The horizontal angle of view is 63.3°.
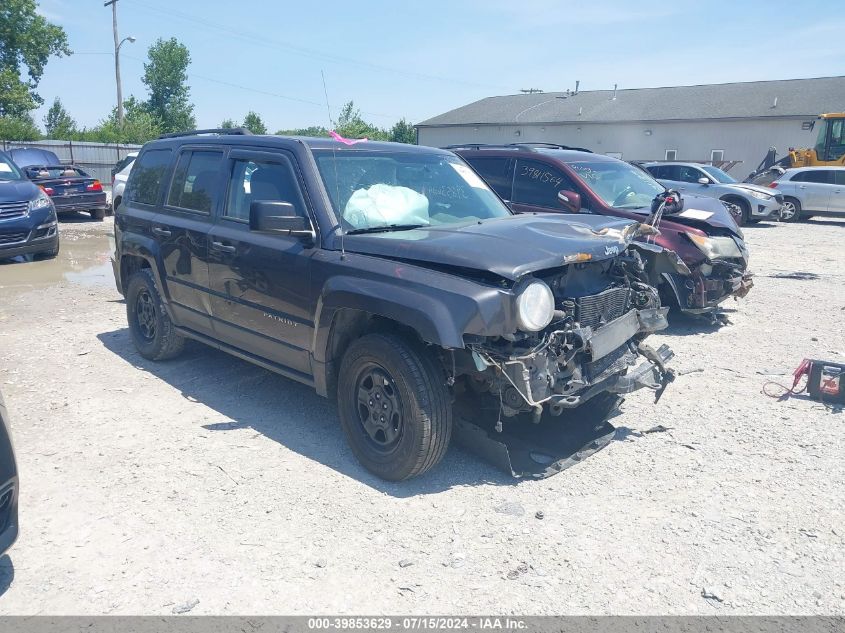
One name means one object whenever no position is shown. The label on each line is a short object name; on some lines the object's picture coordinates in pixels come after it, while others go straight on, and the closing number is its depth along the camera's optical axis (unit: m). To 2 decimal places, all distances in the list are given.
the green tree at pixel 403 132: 49.38
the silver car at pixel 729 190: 18.83
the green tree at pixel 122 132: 40.28
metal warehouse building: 34.00
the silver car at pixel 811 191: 20.12
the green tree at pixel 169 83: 73.50
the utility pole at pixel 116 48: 36.62
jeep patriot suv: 3.62
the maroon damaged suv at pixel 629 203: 7.22
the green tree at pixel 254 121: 58.88
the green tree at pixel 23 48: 42.00
